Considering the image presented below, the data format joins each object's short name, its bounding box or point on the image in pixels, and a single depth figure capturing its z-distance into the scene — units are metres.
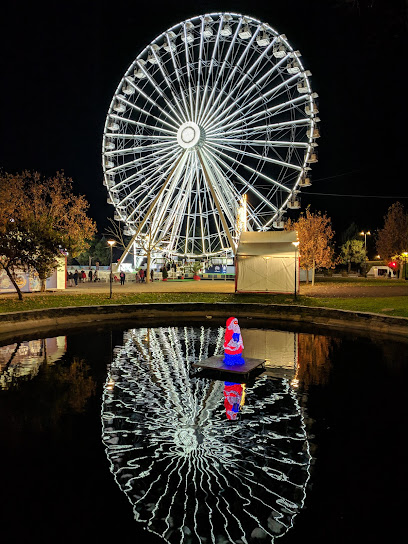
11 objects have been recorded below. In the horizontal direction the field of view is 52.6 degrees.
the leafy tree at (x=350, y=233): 72.44
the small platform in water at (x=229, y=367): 8.31
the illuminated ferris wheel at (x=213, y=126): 27.41
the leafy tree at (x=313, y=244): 35.47
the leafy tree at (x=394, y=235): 53.40
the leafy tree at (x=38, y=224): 20.12
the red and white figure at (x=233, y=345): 8.64
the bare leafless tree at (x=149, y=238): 34.84
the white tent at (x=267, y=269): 24.81
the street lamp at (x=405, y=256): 42.92
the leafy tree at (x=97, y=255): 71.62
